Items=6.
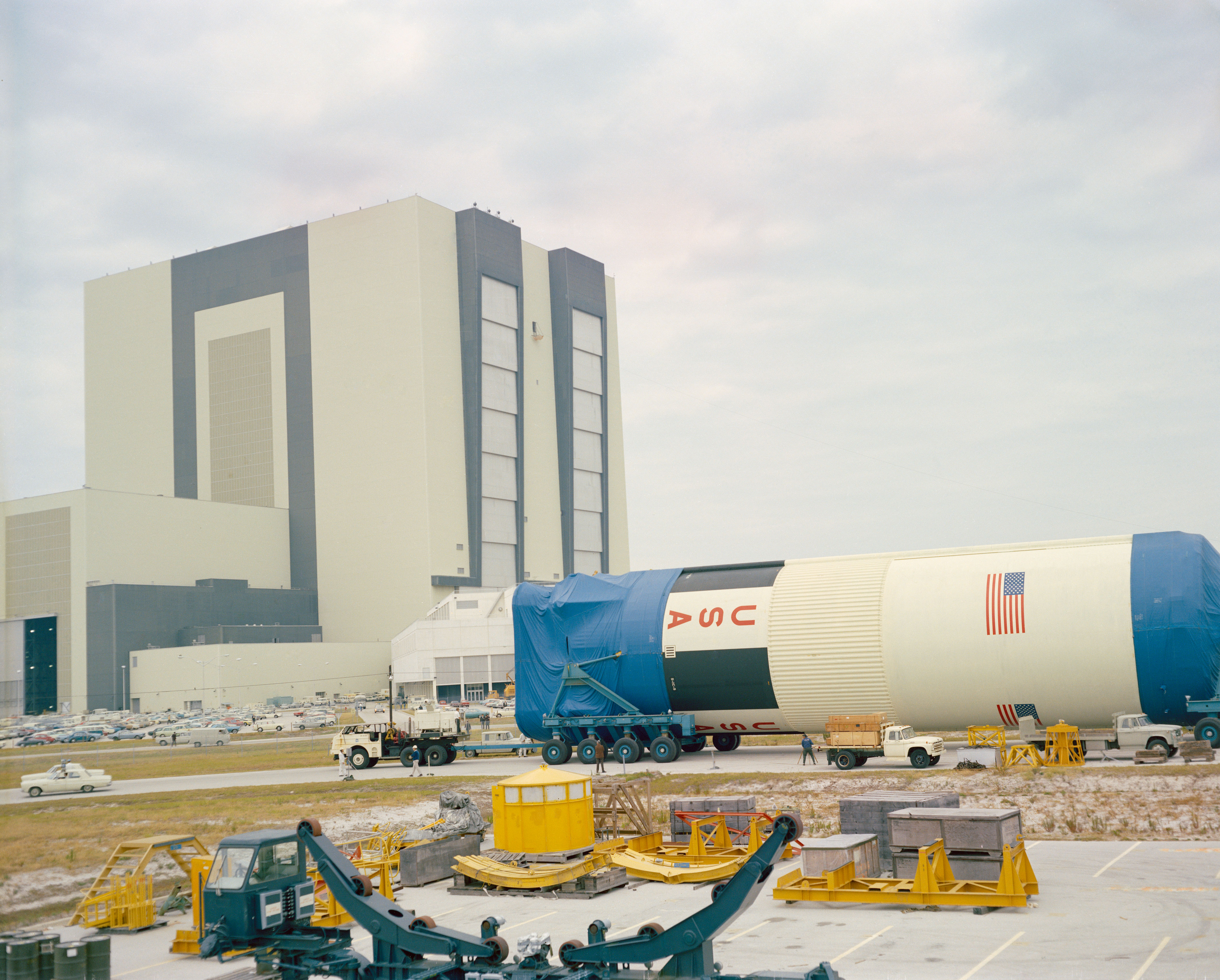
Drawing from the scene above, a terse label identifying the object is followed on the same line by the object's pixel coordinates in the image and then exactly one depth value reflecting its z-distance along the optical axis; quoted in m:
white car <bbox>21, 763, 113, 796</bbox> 45.97
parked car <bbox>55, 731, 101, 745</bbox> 87.88
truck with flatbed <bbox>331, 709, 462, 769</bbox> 51.00
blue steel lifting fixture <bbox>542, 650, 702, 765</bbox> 46.28
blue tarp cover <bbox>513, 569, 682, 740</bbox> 47.69
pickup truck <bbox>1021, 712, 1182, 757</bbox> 37.81
